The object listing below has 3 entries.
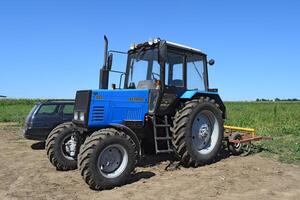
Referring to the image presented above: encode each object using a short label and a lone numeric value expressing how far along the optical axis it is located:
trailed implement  10.79
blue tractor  7.90
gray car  14.30
